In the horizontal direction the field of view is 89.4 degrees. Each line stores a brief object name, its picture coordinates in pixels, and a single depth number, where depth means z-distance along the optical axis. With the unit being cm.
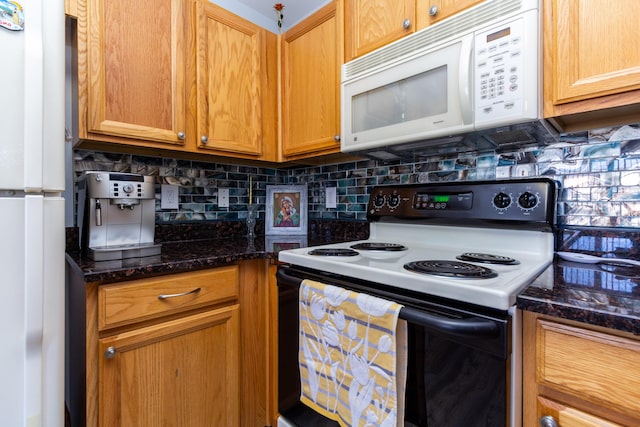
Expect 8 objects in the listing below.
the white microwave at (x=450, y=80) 99
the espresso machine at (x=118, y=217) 120
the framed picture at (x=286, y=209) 200
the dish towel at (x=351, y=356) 83
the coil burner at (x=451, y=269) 82
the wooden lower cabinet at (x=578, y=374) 59
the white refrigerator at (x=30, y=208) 79
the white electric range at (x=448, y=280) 70
